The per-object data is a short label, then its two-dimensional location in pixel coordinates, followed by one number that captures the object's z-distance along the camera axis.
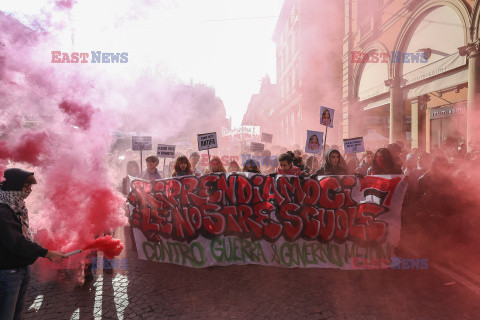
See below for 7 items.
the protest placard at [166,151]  7.42
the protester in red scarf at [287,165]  5.37
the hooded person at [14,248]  2.41
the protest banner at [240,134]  19.38
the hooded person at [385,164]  5.01
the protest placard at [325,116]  7.33
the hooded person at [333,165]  5.33
